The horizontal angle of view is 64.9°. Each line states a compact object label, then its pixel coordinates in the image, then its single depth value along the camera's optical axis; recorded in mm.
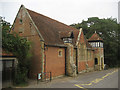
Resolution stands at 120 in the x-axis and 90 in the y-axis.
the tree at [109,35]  26971
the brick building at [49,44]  11547
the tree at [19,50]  8980
